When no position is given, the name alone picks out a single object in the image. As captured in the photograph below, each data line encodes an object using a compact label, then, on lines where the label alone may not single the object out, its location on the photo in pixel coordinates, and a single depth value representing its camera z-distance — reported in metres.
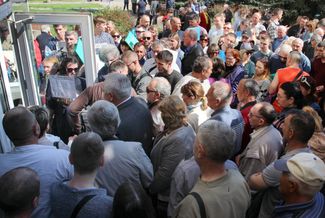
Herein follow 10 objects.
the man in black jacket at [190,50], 6.84
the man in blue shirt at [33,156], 2.66
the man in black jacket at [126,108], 3.72
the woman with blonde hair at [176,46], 7.14
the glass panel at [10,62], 4.07
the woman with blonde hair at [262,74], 5.83
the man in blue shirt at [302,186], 2.37
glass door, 4.32
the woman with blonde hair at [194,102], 4.10
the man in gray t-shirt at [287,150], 2.98
